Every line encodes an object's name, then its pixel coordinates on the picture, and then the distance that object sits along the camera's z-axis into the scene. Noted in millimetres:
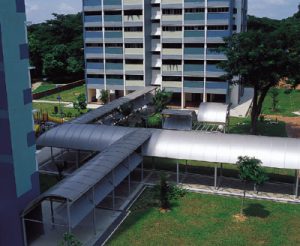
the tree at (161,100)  63000
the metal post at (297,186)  34000
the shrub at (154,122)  56553
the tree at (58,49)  99500
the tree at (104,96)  70562
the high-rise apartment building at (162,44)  67500
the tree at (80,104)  65438
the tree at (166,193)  32378
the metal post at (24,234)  26947
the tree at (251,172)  30531
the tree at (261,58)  44250
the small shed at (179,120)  52375
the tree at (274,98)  66750
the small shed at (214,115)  53125
